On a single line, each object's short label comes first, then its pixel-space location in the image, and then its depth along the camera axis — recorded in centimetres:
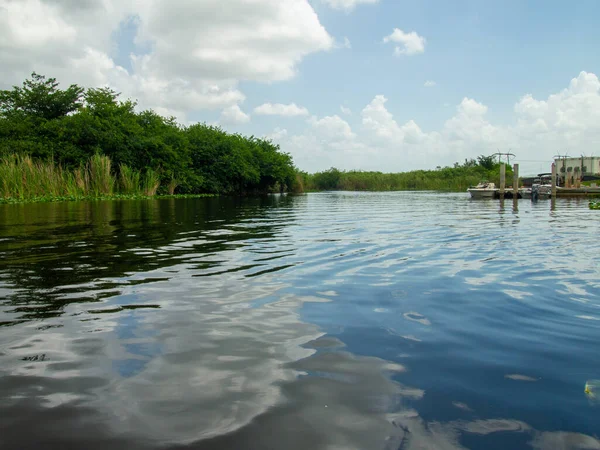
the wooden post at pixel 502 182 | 3829
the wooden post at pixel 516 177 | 3661
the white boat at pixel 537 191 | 3436
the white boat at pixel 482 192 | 3912
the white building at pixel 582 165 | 5845
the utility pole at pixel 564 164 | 5782
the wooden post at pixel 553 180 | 3374
